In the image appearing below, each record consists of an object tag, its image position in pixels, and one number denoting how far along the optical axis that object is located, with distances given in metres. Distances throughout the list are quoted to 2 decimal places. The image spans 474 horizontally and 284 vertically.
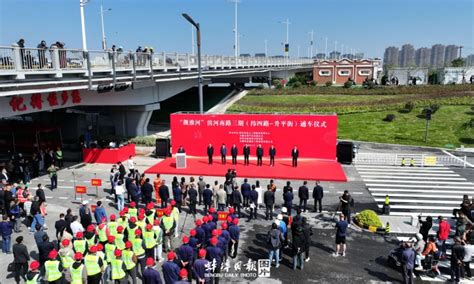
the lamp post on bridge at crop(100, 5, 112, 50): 36.08
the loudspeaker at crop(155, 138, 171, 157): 29.06
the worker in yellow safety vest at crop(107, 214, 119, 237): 12.15
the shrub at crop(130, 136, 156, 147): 32.66
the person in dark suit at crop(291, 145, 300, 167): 25.31
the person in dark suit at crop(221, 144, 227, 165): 26.12
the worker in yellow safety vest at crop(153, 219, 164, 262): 12.38
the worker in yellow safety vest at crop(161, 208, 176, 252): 13.01
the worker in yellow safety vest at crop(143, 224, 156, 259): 11.90
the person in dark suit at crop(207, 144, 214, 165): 26.15
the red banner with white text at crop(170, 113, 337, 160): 26.98
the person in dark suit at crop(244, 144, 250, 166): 26.06
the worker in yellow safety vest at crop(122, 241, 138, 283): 10.47
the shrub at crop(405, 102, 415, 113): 43.71
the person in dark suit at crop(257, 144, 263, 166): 25.80
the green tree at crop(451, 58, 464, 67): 108.90
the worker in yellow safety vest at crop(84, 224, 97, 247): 11.41
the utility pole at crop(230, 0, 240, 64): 52.06
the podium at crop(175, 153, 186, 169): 25.41
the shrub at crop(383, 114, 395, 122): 40.88
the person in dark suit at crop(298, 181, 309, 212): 17.25
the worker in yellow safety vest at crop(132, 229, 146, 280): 11.21
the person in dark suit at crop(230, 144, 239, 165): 26.12
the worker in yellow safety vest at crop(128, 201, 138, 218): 13.45
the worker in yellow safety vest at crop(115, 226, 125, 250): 11.33
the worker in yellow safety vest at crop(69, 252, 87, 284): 9.71
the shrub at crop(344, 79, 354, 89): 63.24
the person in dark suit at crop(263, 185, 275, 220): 16.30
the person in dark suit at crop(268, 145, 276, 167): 25.75
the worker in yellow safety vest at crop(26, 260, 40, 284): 9.45
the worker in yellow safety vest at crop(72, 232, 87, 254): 11.05
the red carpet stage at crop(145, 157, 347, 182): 23.97
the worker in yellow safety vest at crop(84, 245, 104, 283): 9.99
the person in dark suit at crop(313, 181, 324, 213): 17.30
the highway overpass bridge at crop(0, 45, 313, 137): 17.09
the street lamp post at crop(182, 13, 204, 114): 23.01
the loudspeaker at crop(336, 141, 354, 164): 26.98
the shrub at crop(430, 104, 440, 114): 42.74
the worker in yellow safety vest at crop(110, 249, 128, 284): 10.18
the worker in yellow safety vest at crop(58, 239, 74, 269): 10.35
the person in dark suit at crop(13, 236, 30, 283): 11.13
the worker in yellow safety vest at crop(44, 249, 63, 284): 9.98
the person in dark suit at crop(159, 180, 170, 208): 17.31
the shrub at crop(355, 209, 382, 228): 15.59
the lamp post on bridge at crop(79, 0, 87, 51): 22.52
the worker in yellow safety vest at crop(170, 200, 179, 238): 13.39
